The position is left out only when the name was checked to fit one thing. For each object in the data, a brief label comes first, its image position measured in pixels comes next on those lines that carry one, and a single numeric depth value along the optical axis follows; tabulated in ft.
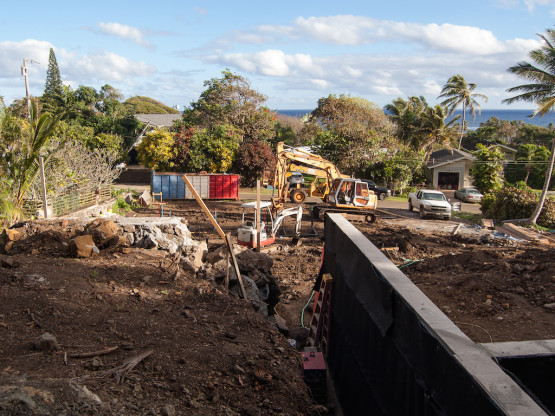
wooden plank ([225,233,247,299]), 30.11
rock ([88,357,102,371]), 17.80
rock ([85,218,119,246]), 34.14
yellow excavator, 77.10
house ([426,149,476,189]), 146.92
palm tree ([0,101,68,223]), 45.83
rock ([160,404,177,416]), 15.11
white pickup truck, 85.97
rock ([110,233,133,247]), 34.91
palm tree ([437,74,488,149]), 165.78
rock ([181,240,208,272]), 36.45
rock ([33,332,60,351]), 18.72
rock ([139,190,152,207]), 89.10
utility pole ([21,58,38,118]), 87.51
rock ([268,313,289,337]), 33.06
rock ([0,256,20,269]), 28.37
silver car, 122.62
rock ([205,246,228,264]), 39.43
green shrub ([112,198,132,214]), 79.51
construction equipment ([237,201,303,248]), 53.83
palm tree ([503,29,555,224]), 77.97
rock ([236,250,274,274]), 39.24
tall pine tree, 220.64
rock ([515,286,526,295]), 27.78
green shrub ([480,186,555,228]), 82.74
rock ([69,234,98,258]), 32.27
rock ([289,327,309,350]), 32.99
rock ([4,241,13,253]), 34.71
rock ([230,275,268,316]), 33.73
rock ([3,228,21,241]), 35.70
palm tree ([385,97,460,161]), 146.00
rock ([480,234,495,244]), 63.16
